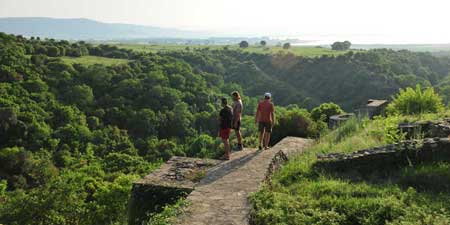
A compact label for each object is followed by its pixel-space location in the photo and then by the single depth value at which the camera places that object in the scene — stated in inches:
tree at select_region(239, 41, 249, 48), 5639.8
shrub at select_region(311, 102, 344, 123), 800.9
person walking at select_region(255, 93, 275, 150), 434.3
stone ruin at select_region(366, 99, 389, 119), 645.9
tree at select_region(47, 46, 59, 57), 2712.4
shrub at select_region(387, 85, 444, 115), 553.6
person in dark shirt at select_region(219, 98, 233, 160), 411.5
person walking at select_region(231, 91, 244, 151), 422.0
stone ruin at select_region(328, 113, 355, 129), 621.3
